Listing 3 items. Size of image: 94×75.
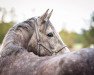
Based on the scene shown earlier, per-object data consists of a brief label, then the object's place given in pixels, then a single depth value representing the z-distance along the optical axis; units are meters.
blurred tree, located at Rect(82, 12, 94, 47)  57.19
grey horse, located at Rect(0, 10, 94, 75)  4.13
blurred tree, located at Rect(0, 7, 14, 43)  30.86
